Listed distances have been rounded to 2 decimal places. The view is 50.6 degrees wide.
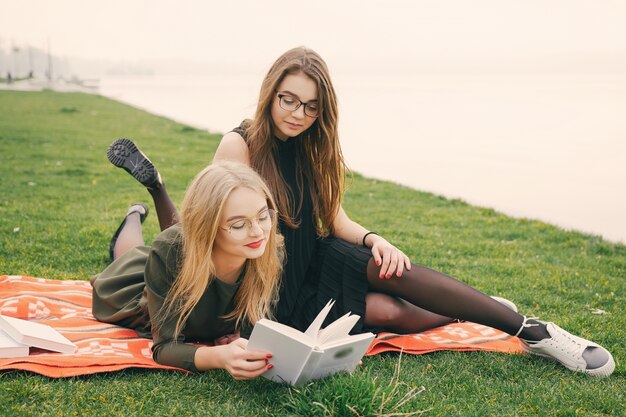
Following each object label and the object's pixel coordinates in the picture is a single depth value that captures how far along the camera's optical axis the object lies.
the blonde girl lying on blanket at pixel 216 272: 3.03
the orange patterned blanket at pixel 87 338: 3.18
